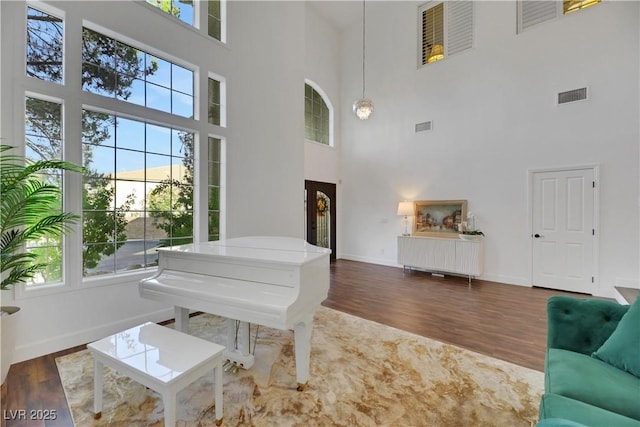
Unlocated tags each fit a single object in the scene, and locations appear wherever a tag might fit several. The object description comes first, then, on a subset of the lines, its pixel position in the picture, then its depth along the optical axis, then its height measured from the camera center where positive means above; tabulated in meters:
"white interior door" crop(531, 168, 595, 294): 4.15 -0.29
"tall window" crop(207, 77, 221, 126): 3.64 +1.49
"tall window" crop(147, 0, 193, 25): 3.23 +2.50
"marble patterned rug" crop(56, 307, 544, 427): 1.68 -1.29
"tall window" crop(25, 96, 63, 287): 2.41 +0.57
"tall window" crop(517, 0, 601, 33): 4.28 +3.31
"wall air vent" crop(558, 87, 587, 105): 4.17 +1.82
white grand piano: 1.72 -0.54
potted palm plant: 1.96 -0.05
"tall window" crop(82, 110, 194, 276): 2.75 +0.22
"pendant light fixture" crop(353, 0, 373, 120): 4.73 +1.81
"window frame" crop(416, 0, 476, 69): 5.20 +3.69
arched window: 6.63 +2.44
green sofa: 1.10 -0.81
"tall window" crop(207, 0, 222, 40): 3.62 +2.60
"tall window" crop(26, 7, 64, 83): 2.44 +1.53
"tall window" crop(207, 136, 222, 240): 3.65 +0.30
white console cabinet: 4.90 -0.84
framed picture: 5.38 -0.12
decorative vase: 1.92 -0.92
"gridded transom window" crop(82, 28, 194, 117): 2.75 +1.52
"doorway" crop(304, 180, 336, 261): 6.71 -0.08
